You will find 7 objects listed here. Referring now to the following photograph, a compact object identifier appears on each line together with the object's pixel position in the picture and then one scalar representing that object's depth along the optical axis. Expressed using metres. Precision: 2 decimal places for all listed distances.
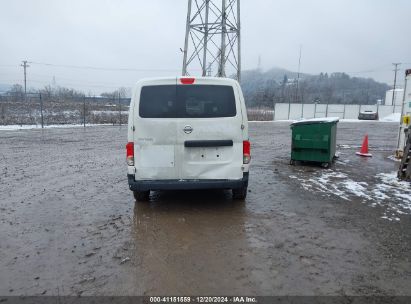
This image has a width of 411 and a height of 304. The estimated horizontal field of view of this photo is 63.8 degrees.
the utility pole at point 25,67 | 63.82
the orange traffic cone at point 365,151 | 11.81
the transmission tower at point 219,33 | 18.88
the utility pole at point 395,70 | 77.34
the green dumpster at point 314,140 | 8.88
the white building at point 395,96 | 67.38
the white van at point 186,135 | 5.21
